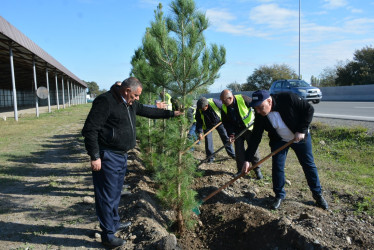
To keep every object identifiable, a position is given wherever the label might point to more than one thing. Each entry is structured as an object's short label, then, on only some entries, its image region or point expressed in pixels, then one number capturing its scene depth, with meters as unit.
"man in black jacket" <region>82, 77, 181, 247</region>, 2.72
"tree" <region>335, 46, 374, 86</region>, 31.70
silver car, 15.19
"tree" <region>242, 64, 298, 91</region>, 42.62
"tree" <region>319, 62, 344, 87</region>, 41.06
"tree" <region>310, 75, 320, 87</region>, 51.17
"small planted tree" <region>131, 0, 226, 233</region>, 3.39
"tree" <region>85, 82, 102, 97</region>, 90.51
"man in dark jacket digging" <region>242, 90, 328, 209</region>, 3.57
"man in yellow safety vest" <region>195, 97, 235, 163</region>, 6.22
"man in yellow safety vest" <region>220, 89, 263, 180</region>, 5.22
